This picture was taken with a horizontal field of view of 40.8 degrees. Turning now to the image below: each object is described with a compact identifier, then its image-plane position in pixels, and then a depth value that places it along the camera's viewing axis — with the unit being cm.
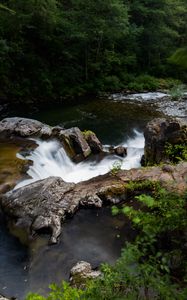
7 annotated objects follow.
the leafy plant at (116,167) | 772
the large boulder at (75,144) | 921
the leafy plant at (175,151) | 848
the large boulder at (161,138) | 869
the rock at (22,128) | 964
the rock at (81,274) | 454
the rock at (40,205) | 601
